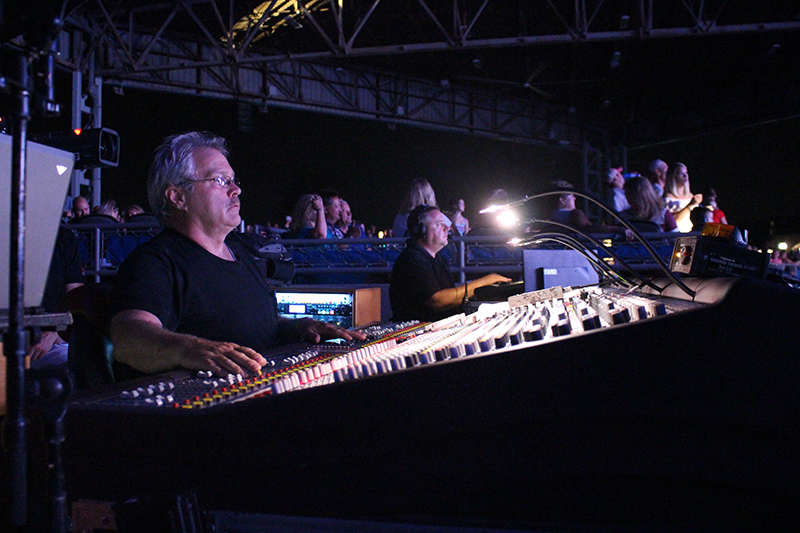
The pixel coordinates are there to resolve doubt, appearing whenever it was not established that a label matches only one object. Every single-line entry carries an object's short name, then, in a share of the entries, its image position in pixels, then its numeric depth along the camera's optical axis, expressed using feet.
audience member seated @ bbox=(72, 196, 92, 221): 22.85
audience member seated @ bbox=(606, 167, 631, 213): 17.57
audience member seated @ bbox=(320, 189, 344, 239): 20.97
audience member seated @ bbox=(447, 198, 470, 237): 19.72
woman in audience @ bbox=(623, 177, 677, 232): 15.38
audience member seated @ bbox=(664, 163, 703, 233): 16.53
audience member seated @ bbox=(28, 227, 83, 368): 8.30
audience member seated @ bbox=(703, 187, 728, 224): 14.97
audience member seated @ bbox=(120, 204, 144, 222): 21.54
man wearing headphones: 11.87
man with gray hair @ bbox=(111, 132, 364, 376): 4.91
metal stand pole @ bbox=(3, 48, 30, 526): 2.33
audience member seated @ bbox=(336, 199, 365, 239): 25.50
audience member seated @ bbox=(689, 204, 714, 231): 14.57
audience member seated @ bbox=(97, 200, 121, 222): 22.75
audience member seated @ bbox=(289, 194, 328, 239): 18.28
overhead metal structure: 26.18
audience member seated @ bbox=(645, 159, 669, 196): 17.94
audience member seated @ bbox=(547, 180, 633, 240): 14.97
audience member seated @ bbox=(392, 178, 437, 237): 16.03
